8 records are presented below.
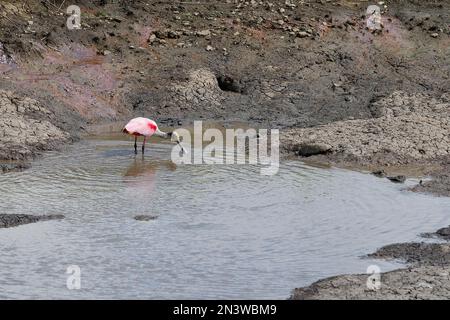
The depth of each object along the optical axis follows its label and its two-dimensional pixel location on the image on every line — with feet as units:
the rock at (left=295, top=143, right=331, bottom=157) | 54.65
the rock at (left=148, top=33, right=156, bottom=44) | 70.03
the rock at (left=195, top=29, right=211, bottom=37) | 71.49
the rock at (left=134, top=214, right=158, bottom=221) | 40.73
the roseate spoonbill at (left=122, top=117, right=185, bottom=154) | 53.31
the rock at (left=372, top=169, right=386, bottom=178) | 50.37
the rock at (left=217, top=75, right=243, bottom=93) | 67.62
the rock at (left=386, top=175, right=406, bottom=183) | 49.24
